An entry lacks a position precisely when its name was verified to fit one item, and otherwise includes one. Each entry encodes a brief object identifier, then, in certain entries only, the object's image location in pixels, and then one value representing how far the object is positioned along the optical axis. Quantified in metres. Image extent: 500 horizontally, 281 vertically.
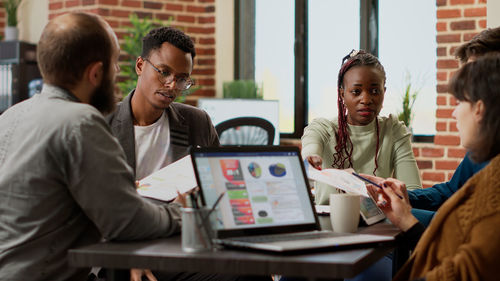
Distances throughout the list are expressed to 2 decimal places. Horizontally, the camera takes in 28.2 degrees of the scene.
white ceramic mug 2.87
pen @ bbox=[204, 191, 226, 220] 2.55
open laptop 2.64
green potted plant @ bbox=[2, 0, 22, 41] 7.83
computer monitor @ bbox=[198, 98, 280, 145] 6.89
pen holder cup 2.53
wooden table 2.40
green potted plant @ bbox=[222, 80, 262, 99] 7.42
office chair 6.14
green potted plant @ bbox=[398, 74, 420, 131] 6.20
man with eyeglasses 3.47
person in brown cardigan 2.48
